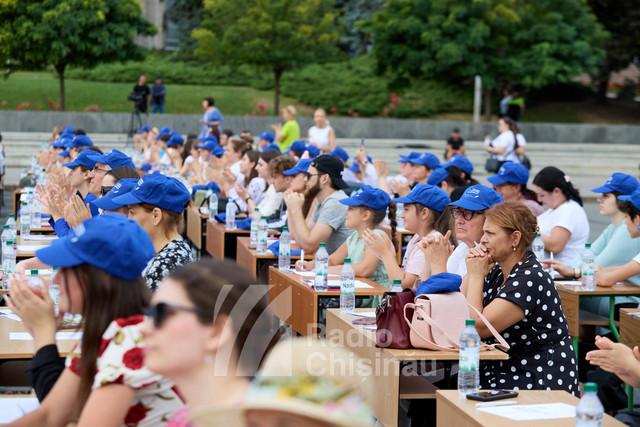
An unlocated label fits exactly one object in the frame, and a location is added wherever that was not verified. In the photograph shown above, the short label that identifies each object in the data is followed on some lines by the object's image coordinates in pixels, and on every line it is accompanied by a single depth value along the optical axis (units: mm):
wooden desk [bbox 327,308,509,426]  4723
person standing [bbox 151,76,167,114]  30500
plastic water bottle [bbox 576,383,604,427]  3367
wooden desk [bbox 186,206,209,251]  11797
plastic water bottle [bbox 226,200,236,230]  10344
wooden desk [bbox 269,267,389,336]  6461
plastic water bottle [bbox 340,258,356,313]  6023
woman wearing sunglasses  2479
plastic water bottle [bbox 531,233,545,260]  8047
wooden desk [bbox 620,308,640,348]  6055
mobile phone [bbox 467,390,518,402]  4000
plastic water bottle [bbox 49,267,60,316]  5395
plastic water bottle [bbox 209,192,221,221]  11316
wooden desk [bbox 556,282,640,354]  6901
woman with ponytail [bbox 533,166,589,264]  8375
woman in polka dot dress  4852
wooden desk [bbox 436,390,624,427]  3664
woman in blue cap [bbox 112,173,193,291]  5172
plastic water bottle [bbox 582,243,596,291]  7059
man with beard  8297
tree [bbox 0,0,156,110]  28781
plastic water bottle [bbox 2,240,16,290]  6273
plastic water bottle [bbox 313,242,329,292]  6586
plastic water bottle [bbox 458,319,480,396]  4270
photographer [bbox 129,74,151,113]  27656
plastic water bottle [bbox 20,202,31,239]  8789
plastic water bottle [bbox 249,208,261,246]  9023
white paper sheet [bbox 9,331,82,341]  4684
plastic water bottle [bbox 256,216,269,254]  8547
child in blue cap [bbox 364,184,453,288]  6379
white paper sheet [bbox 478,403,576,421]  3758
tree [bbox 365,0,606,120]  34125
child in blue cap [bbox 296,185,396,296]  7039
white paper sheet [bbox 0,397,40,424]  3484
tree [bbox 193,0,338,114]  31469
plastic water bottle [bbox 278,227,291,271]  7816
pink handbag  4812
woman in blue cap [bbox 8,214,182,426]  2850
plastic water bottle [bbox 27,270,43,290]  3392
